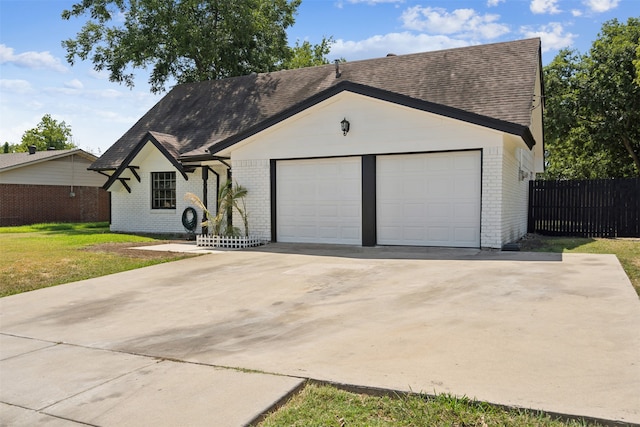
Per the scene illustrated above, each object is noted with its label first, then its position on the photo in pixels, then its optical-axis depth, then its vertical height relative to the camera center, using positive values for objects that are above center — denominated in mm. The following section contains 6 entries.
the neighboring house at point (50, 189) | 25578 +653
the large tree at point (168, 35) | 24469 +8398
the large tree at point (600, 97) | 23922 +4945
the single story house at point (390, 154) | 11516 +1171
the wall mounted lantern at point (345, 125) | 12453 +1854
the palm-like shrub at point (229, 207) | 13859 -240
